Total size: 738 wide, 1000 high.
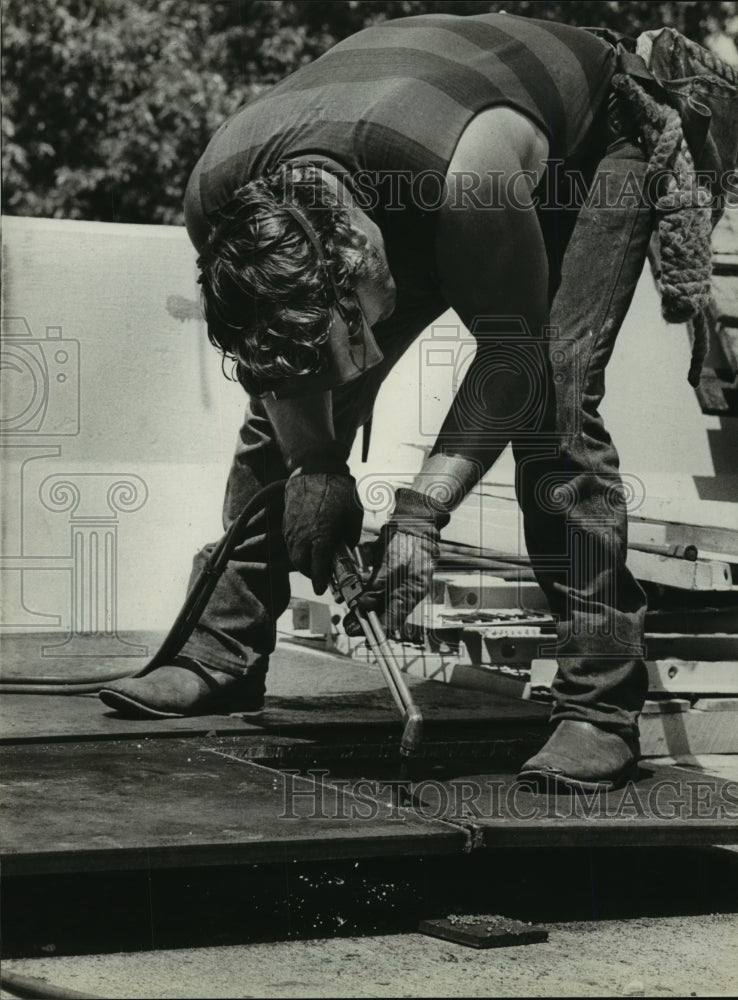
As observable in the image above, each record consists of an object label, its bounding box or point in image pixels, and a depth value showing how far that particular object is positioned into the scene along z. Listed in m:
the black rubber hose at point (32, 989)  1.95
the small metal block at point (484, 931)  2.29
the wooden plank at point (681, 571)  3.59
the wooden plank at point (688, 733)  3.56
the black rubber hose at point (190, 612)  3.16
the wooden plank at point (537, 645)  3.79
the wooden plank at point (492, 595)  4.11
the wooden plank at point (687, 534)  3.80
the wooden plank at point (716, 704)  3.66
